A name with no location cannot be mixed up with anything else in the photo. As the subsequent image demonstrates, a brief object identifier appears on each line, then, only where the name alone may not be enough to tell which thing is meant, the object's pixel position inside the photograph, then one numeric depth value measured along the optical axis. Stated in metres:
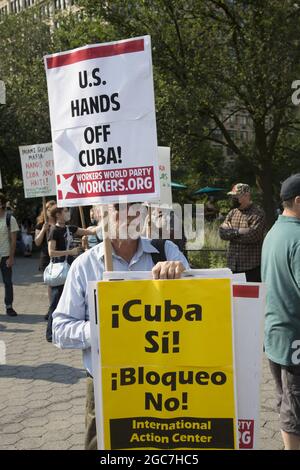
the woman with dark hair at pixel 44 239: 8.23
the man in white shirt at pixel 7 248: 8.98
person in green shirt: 3.33
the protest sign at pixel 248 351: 2.39
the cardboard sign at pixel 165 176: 6.77
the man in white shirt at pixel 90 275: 2.76
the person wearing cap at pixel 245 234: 6.57
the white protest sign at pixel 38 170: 8.97
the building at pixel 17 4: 61.45
